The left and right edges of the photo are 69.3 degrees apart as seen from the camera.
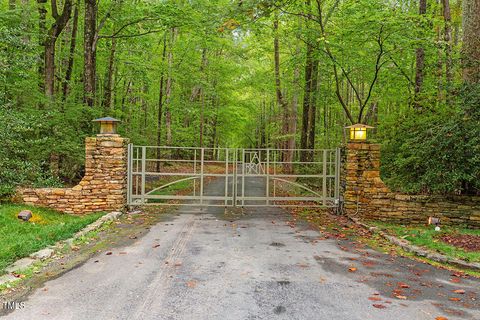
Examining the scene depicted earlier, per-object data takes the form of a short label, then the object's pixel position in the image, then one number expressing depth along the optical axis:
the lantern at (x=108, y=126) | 8.84
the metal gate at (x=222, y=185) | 9.25
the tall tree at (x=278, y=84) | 18.36
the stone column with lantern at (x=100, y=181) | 8.53
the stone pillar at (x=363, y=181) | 8.60
